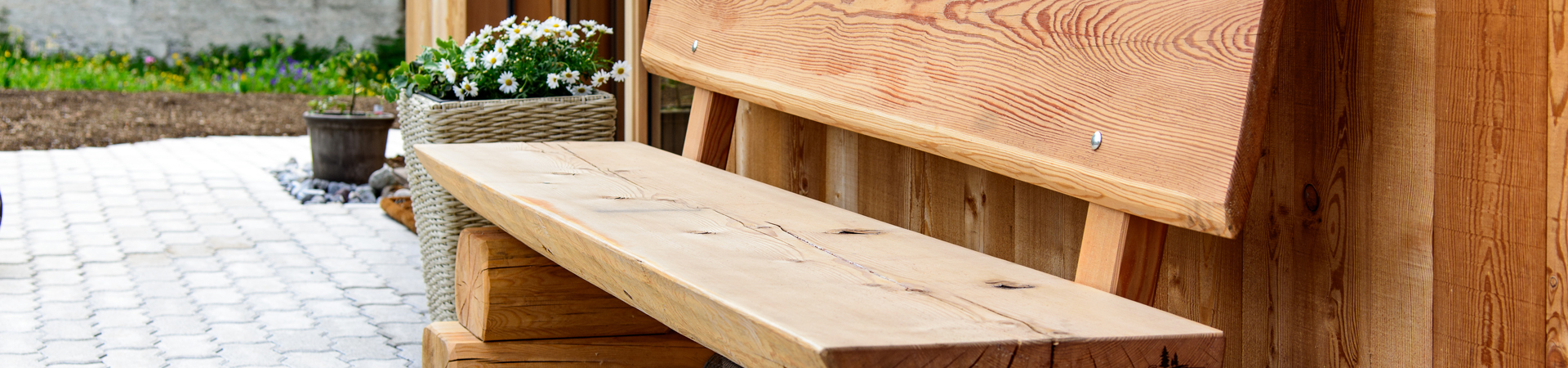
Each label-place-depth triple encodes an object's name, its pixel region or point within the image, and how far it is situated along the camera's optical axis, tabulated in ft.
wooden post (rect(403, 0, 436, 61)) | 13.92
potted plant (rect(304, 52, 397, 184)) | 16.98
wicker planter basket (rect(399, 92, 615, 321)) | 7.79
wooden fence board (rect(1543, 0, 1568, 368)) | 3.26
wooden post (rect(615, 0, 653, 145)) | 10.11
